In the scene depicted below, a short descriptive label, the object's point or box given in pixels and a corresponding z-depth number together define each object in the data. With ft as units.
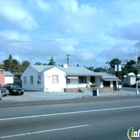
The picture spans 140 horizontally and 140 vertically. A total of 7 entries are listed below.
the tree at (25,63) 299.38
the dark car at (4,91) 105.91
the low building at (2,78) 143.23
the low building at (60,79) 147.13
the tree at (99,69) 365.77
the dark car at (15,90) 119.55
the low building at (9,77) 191.62
